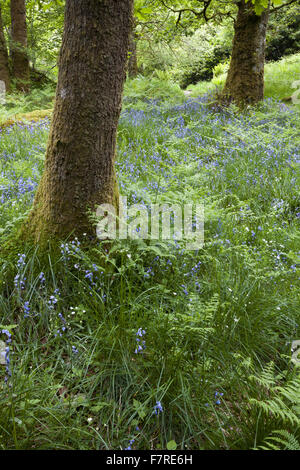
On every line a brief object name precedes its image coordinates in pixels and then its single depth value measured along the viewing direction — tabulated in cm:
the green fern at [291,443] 134
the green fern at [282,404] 145
